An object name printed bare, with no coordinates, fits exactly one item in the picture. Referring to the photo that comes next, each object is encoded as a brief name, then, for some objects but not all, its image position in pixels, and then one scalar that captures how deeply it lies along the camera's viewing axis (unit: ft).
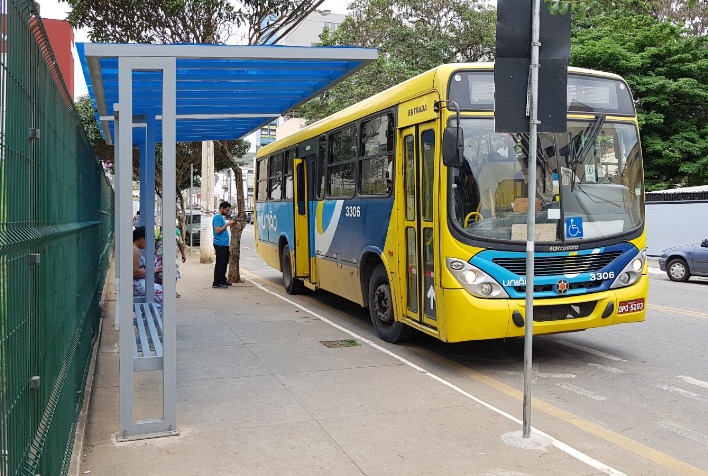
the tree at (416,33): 94.22
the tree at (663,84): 96.27
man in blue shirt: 49.80
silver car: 55.77
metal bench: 18.52
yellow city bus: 23.82
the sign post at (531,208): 17.39
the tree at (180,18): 49.65
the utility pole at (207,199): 69.77
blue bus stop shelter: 17.90
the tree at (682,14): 112.88
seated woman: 31.48
